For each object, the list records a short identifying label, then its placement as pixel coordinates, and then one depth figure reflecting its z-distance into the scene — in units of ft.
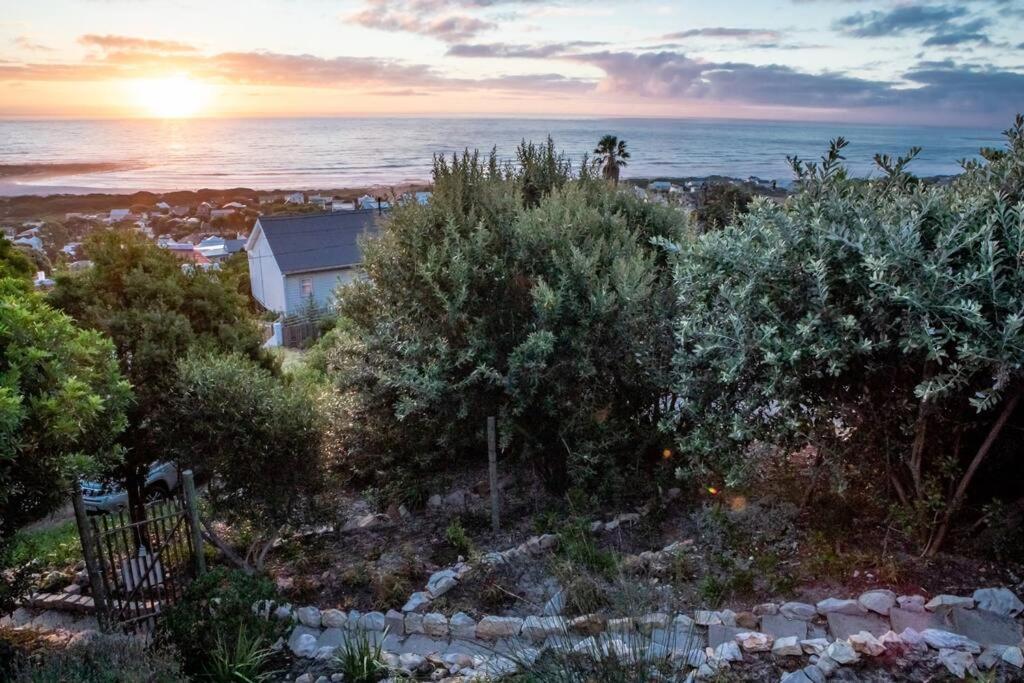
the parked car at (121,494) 29.84
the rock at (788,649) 12.94
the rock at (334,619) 17.35
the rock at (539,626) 14.25
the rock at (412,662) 14.35
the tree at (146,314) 20.08
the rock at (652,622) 12.42
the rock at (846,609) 14.35
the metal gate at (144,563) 17.53
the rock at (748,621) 14.29
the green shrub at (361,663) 13.80
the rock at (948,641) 12.48
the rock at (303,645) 15.87
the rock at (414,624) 16.60
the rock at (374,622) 16.84
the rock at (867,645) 12.57
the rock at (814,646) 12.85
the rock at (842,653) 12.41
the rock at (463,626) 15.96
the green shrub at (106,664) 12.40
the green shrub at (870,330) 12.59
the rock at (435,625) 16.25
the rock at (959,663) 11.92
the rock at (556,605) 15.17
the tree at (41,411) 12.49
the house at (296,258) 82.17
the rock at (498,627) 15.37
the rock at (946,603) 13.96
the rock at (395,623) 16.72
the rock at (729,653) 12.79
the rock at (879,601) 14.24
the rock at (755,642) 13.07
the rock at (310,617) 17.53
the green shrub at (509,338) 21.81
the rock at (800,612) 14.38
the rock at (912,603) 14.12
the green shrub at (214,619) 15.01
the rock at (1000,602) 13.84
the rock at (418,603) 17.33
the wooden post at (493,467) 21.95
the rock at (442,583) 17.81
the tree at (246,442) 19.39
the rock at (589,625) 13.41
